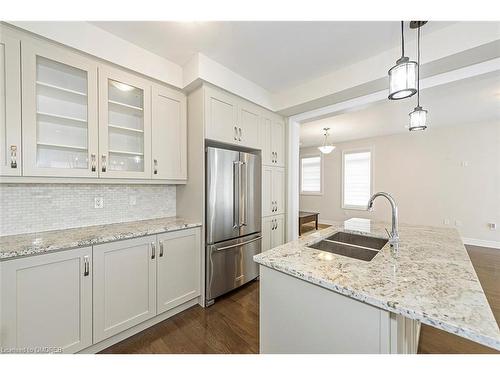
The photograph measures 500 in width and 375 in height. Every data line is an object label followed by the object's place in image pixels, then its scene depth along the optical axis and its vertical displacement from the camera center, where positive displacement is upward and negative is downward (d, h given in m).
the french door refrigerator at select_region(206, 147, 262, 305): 2.20 -0.40
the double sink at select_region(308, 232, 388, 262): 1.50 -0.47
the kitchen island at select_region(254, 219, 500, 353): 0.72 -0.43
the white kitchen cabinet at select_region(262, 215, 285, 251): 2.90 -0.68
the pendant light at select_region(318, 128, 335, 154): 4.98 +0.90
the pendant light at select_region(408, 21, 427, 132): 1.82 +0.60
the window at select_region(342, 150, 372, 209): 5.82 +0.21
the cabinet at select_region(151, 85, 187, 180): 2.16 +0.55
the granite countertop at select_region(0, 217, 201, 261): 1.29 -0.39
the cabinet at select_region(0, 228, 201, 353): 1.27 -0.79
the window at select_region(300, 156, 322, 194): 6.86 +0.36
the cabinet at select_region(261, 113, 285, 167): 2.92 +0.67
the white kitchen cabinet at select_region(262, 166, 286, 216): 2.92 -0.08
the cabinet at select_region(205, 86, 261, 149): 2.24 +0.78
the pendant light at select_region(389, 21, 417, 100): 1.16 +0.62
